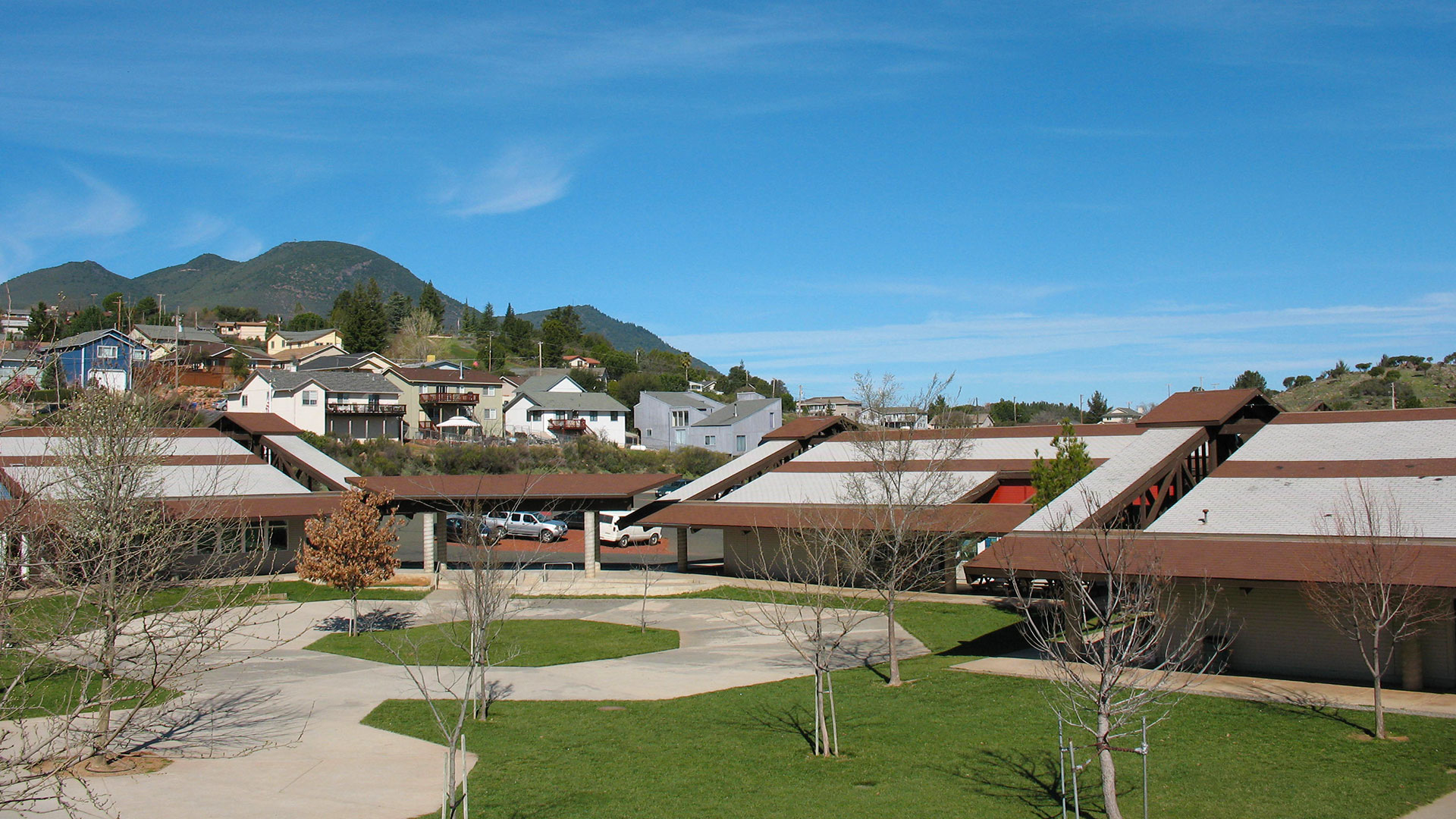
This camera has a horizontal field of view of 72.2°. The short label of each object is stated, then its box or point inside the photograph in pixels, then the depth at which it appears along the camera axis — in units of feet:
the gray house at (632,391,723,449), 313.53
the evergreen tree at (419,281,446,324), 502.79
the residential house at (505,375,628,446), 292.40
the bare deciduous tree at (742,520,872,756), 52.39
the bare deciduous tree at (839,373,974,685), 76.43
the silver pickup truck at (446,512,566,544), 151.23
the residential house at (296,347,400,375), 304.50
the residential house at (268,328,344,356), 427.74
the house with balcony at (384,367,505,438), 281.54
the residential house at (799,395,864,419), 465.47
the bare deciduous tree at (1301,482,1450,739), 53.88
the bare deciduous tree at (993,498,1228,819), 37.70
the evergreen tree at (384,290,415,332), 513.45
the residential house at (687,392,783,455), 296.92
